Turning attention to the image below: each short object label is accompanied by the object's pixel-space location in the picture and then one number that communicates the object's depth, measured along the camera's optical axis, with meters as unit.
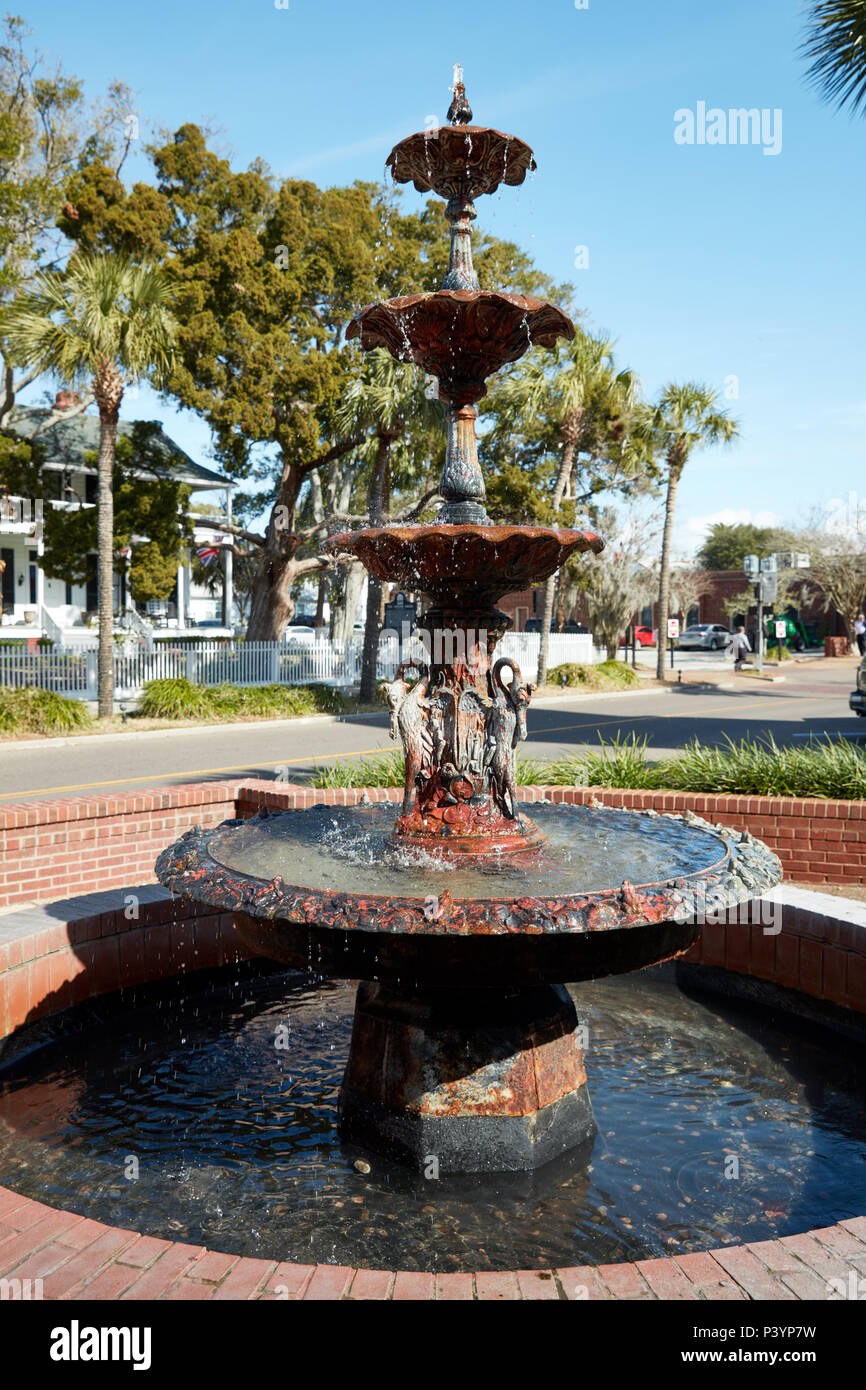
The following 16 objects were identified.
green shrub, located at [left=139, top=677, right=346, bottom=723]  21.00
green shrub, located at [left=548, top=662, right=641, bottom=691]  31.33
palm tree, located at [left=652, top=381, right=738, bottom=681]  33.72
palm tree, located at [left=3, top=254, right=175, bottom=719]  18.69
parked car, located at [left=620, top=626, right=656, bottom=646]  55.72
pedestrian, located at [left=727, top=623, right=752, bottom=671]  40.19
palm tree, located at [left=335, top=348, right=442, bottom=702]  23.16
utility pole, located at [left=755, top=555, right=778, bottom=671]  37.35
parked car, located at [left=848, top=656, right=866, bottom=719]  18.05
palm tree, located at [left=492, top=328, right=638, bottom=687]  27.53
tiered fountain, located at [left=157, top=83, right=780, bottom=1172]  4.00
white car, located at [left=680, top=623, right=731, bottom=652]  58.09
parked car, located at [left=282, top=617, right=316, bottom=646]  29.11
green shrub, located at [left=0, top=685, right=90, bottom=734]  18.28
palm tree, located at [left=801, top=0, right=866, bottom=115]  10.73
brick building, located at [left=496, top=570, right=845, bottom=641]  60.41
